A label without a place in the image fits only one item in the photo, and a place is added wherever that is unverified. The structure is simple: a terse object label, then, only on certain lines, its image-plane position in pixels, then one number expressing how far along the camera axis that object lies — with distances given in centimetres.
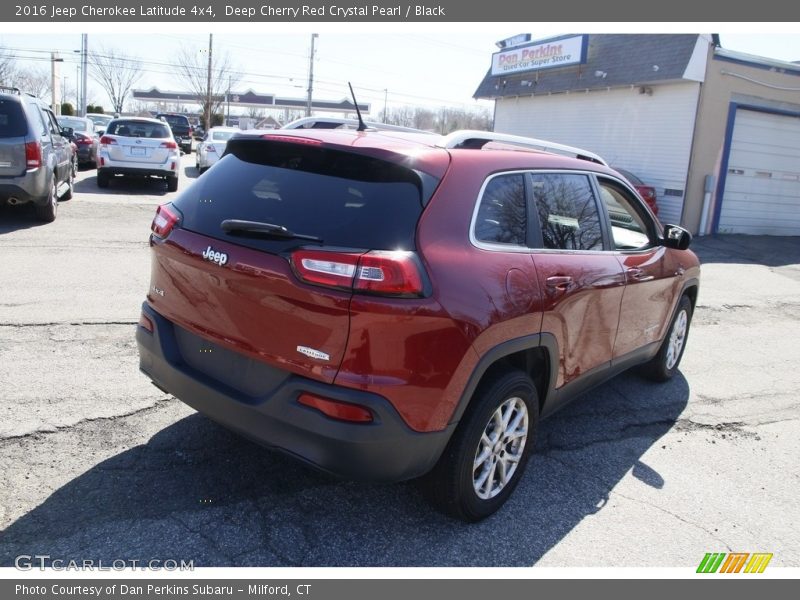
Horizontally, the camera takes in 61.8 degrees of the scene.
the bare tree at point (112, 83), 6241
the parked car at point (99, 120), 3358
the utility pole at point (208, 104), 5006
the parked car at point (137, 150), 1465
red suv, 268
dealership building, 1575
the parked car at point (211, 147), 1902
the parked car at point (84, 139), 1920
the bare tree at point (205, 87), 5434
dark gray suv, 931
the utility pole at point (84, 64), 4016
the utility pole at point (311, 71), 4759
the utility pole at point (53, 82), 4116
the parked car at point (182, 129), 3498
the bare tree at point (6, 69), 4118
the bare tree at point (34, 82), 5462
